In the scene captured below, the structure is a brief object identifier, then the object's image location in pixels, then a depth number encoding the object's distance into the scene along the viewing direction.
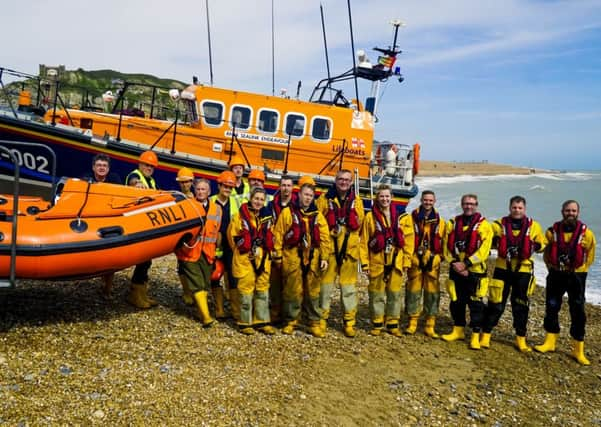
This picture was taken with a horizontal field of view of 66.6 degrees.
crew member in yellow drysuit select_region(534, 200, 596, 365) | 4.35
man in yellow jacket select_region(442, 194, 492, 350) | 4.42
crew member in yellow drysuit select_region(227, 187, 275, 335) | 4.14
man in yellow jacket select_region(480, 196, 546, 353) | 4.41
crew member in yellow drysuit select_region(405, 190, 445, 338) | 4.66
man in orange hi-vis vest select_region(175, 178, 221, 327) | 4.28
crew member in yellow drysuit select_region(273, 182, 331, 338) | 4.24
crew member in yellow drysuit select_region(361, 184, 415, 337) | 4.48
